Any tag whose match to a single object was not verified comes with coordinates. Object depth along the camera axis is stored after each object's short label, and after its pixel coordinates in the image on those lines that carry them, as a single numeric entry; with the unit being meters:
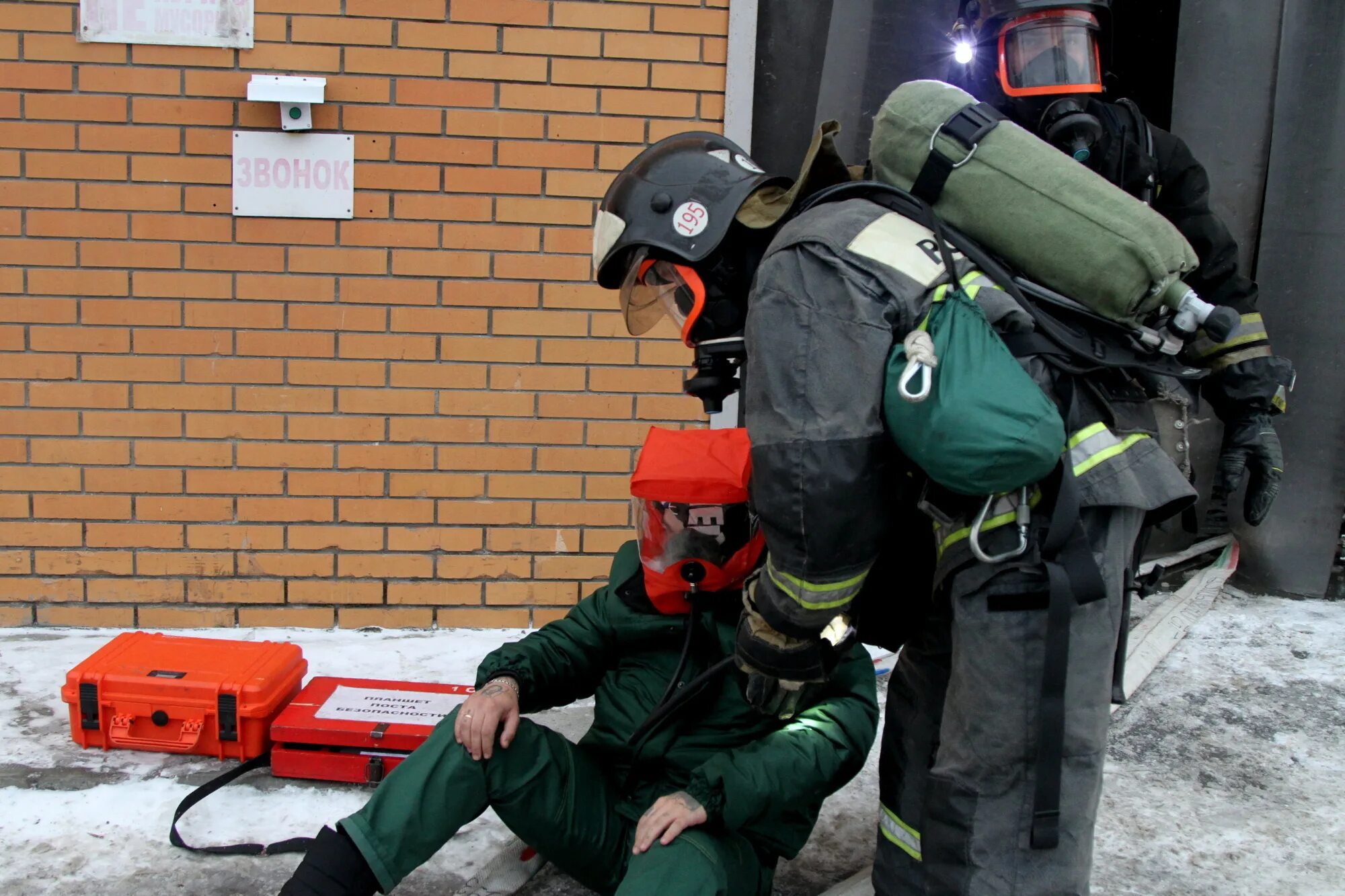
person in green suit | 2.02
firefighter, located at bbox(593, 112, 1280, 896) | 1.69
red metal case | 2.72
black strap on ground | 2.41
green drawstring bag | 1.59
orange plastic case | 2.79
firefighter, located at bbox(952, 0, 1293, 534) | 2.94
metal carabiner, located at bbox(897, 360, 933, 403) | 1.63
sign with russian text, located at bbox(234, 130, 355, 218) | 3.48
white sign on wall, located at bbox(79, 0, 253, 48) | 3.40
